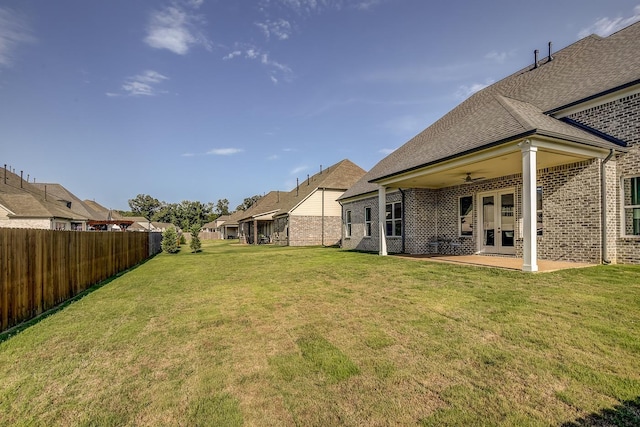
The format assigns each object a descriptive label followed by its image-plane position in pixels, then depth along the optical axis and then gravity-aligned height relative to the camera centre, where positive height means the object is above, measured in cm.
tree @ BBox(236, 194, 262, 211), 8470 +365
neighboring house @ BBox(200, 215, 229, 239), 6600 -331
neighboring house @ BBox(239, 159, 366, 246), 2669 +27
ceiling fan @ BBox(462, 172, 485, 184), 1146 +130
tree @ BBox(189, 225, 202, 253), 2372 -186
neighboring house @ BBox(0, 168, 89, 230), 2380 +68
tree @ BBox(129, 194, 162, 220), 11025 +388
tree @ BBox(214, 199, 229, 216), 10208 +279
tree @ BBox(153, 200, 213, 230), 9194 +111
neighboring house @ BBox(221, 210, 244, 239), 5475 -226
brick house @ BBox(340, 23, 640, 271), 806 +140
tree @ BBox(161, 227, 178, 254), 2336 -184
